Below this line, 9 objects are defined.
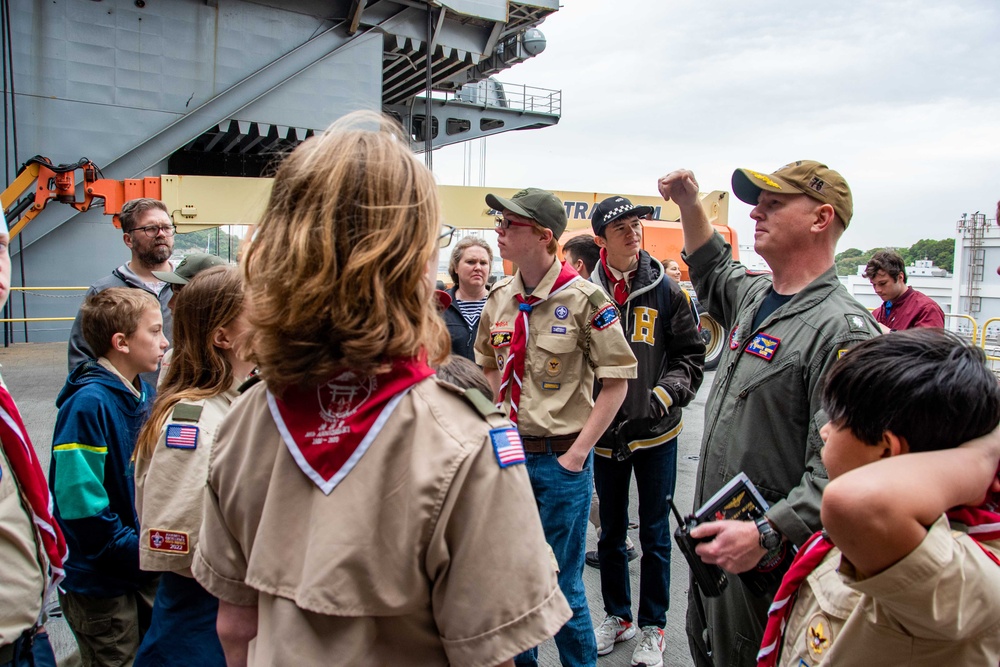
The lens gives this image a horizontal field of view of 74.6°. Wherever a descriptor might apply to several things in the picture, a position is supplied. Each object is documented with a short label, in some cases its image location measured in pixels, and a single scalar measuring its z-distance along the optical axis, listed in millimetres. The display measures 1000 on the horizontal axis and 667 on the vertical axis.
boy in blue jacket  2096
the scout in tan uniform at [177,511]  1717
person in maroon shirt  6055
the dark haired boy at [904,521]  954
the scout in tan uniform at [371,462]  989
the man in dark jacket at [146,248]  4070
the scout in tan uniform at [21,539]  1524
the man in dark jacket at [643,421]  3160
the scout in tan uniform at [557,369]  2732
